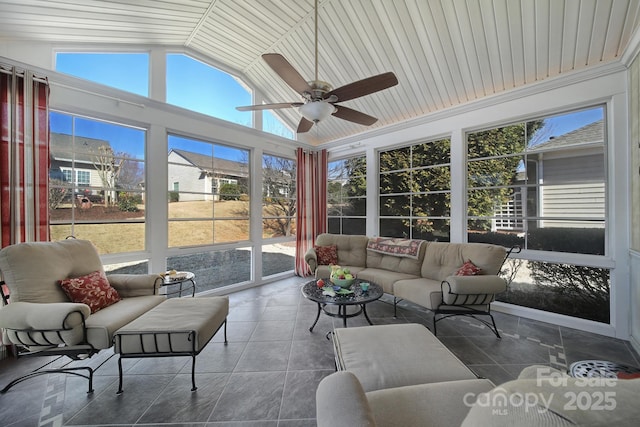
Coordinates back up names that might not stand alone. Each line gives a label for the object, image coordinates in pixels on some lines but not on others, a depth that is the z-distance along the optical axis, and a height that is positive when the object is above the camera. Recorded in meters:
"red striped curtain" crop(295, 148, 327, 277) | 5.04 +0.26
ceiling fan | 1.99 +1.07
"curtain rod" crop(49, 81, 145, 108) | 2.62 +1.38
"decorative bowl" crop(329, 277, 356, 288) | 2.70 -0.76
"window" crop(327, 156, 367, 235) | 4.91 +0.35
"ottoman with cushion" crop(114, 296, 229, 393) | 1.70 -0.86
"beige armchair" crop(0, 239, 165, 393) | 1.64 -0.69
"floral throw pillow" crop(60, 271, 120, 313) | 1.99 -0.65
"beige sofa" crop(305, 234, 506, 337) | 2.51 -0.76
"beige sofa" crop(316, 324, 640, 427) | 0.46 -0.80
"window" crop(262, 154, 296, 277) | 4.75 +0.00
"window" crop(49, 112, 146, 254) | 2.71 +0.37
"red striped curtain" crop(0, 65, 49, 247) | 2.21 +0.53
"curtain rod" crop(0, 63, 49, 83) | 2.23 +1.33
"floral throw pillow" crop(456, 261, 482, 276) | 2.73 -0.64
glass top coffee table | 2.35 -0.84
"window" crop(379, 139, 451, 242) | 3.84 +0.37
